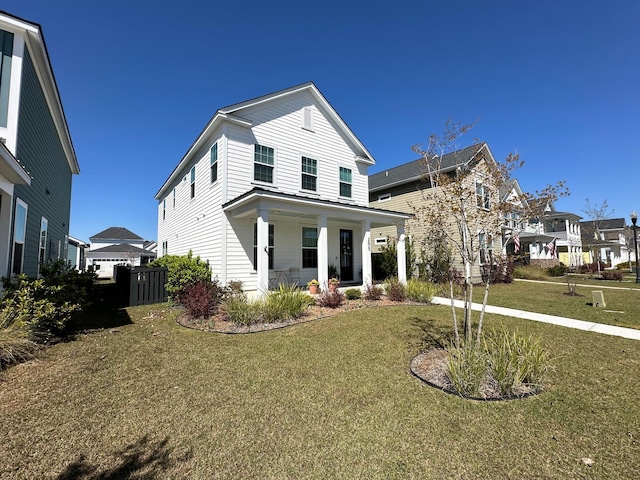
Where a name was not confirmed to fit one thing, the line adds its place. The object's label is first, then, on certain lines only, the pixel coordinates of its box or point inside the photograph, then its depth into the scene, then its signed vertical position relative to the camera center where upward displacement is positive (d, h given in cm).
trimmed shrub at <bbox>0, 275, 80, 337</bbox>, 506 -80
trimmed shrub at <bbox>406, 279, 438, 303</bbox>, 1002 -116
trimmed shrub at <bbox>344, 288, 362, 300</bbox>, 1044 -126
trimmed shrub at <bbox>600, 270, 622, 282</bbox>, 1921 -123
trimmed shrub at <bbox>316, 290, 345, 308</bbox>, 896 -127
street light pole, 1662 +240
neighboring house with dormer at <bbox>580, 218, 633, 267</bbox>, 3931 +290
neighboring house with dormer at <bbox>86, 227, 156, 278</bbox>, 3824 +157
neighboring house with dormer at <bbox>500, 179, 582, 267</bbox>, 2820 +186
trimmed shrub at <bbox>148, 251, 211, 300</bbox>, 995 -48
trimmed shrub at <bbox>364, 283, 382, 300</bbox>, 1034 -122
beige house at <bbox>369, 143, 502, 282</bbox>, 1805 +480
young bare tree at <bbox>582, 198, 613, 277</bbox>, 2770 +453
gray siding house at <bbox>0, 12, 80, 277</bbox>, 616 +317
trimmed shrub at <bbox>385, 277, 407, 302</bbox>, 1020 -118
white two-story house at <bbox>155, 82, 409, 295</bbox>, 1070 +309
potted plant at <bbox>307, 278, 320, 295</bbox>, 1077 -103
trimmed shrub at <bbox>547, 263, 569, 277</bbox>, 2352 -100
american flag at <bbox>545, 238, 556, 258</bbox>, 2509 +100
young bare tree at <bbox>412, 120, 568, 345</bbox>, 460 +104
